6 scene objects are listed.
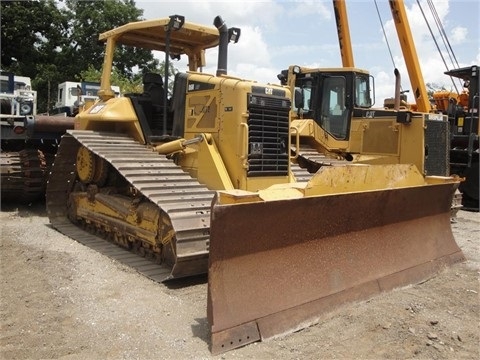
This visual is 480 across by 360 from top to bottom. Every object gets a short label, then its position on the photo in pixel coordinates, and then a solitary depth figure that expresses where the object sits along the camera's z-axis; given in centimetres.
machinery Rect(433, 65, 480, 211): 1143
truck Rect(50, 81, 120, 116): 1788
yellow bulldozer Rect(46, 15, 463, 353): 363
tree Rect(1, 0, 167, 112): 2816
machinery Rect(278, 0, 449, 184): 883
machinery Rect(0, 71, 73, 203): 834
